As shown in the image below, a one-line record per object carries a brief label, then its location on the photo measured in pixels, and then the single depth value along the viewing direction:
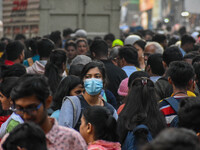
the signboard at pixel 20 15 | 40.66
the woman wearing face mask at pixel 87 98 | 10.61
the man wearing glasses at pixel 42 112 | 7.07
